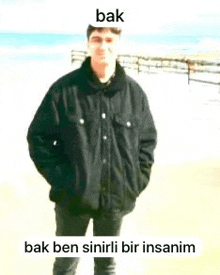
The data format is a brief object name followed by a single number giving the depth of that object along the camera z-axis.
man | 2.71
